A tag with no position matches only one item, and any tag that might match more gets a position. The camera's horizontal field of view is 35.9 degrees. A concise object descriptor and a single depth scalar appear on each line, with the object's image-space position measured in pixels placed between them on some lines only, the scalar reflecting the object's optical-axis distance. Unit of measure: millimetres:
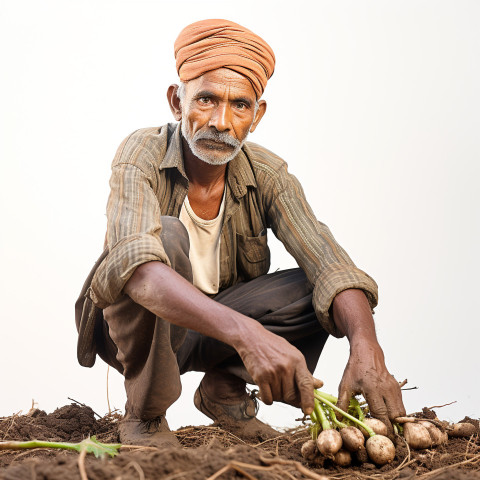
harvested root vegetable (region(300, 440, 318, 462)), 2602
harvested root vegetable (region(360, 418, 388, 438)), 2627
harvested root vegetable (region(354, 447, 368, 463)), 2543
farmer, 2557
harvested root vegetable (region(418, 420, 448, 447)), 2738
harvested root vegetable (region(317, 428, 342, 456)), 2480
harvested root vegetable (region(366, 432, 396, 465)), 2512
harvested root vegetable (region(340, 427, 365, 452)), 2510
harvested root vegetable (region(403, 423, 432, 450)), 2680
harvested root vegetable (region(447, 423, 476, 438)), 2906
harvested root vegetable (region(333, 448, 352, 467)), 2541
